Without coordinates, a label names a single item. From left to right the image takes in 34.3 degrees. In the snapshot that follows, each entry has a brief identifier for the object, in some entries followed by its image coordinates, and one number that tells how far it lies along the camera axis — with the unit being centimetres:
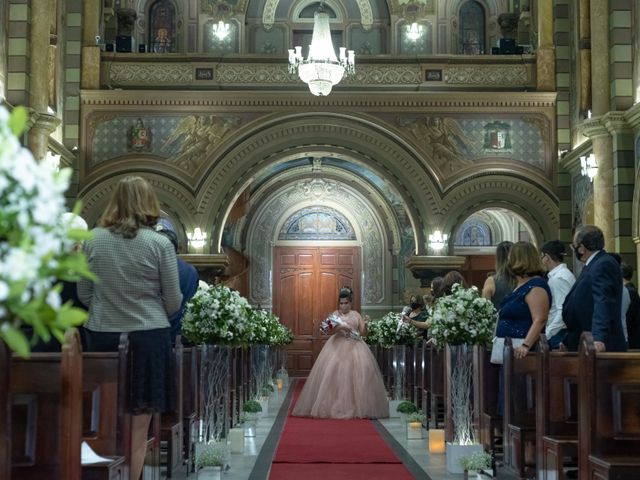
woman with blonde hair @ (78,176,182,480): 536
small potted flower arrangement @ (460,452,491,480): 779
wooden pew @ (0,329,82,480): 431
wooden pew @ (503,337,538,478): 724
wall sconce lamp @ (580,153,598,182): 1830
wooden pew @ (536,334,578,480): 623
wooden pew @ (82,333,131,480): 516
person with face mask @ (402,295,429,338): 1354
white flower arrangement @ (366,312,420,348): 1531
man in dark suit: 674
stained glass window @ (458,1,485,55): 2402
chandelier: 1838
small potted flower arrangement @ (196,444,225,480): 786
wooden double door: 2973
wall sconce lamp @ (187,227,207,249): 2183
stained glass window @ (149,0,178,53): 2380
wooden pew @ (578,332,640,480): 525
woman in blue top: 759
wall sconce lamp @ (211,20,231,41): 2338
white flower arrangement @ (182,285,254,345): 894
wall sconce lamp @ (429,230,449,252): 2208
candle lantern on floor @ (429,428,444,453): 1021
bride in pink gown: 1442
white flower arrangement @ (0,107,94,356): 215
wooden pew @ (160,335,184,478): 775
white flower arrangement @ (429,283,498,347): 910
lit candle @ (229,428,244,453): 1025
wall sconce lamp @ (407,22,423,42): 2358
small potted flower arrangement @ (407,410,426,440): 1146
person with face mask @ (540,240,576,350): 798
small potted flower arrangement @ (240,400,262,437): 1173
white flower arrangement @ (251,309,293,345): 1373
